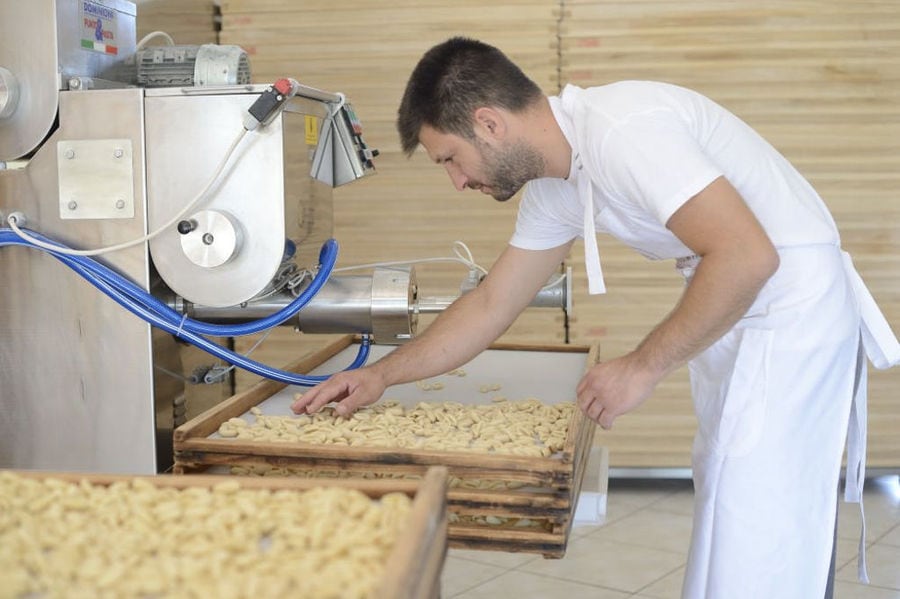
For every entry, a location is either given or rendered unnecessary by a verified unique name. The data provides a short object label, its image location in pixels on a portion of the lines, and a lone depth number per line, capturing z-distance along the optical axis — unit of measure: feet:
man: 5.81
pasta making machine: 6.07
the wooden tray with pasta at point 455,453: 4.96
